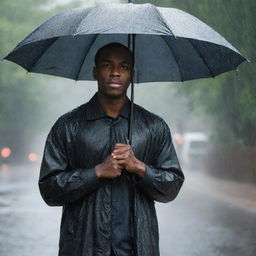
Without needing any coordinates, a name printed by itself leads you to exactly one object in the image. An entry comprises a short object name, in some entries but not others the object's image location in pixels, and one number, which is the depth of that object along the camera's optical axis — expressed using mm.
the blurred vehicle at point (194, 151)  33156
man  4086
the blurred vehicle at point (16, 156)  40250
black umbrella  4207
